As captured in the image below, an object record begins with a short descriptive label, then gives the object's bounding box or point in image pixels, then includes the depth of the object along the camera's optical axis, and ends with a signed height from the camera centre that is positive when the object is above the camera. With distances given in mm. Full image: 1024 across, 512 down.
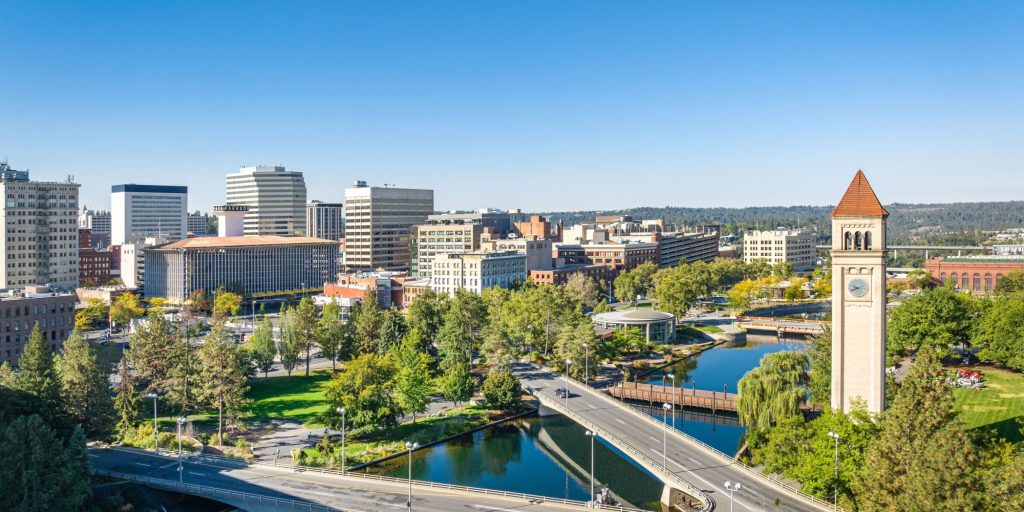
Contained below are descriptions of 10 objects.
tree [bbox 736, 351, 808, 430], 63000 -12223
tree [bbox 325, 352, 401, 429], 67500 -13512
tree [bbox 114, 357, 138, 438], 66625 -14007
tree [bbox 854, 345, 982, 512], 36625 -10693
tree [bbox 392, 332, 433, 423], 72688 -13437
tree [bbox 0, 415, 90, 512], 43156 -12898
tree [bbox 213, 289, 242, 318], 147000 -11982
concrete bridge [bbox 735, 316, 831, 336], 131875 -14644
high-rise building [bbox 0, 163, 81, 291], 155375 +962
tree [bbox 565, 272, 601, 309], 149125 -9444
